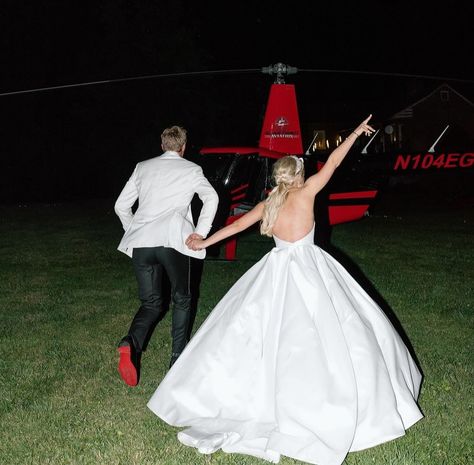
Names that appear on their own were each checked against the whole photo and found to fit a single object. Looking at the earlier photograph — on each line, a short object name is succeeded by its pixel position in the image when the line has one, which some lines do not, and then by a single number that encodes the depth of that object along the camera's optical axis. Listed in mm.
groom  5234
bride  4020
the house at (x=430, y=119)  48031
